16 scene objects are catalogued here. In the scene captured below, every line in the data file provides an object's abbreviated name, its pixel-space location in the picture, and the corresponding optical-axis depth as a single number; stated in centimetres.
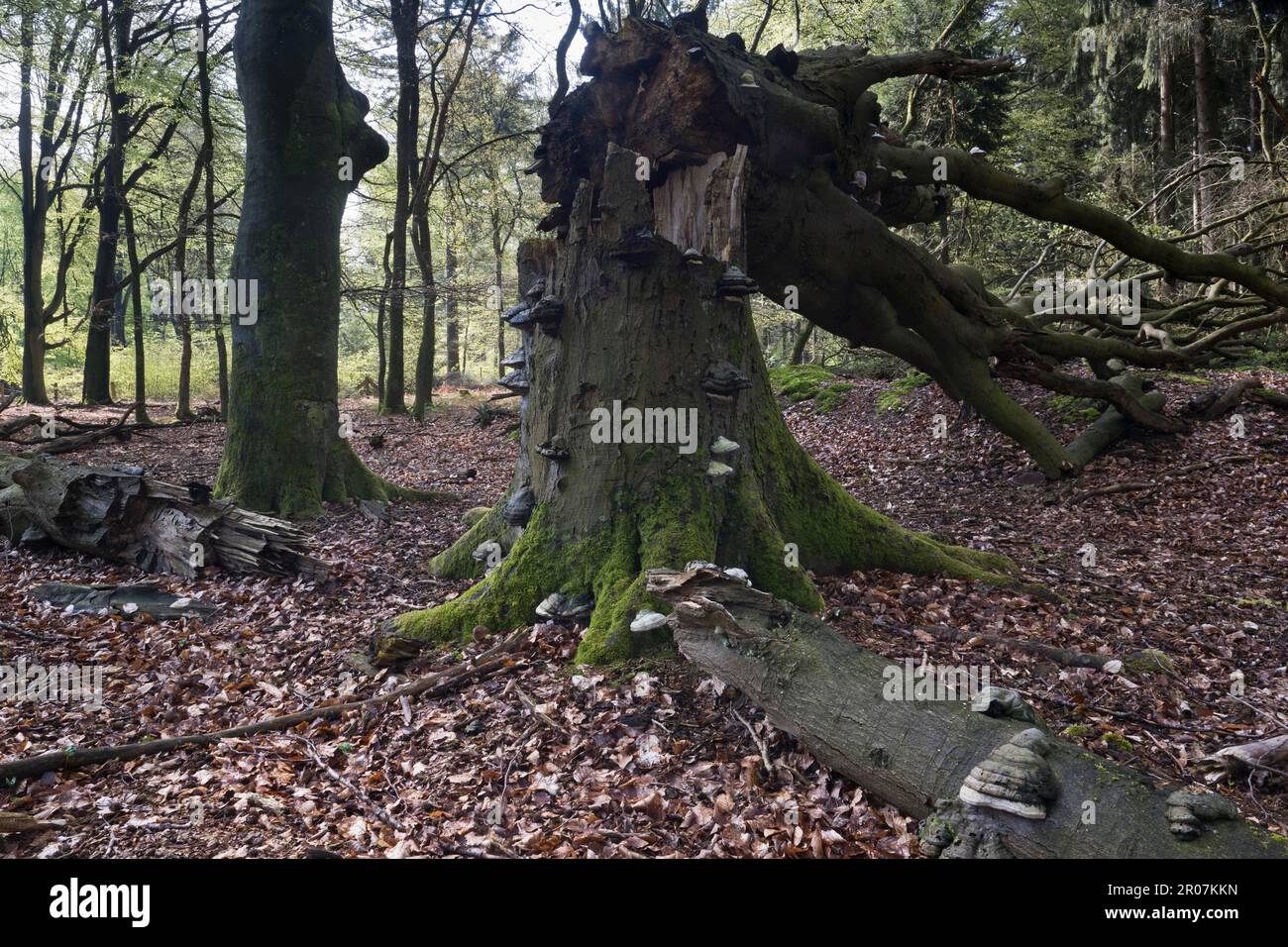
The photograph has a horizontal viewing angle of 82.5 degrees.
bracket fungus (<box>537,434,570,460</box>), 507
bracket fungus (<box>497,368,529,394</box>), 566
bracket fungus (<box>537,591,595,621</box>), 479
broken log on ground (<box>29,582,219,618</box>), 601
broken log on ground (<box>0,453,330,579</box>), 683
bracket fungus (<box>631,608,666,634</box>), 405
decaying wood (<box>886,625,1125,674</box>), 452
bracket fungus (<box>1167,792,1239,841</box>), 233
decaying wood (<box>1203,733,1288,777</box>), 332
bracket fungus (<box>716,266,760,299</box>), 515
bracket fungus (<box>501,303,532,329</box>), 530
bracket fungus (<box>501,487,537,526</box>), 534
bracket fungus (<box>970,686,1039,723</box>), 301
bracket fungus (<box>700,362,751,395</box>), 505
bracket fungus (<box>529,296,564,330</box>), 520
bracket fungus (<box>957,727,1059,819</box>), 248
